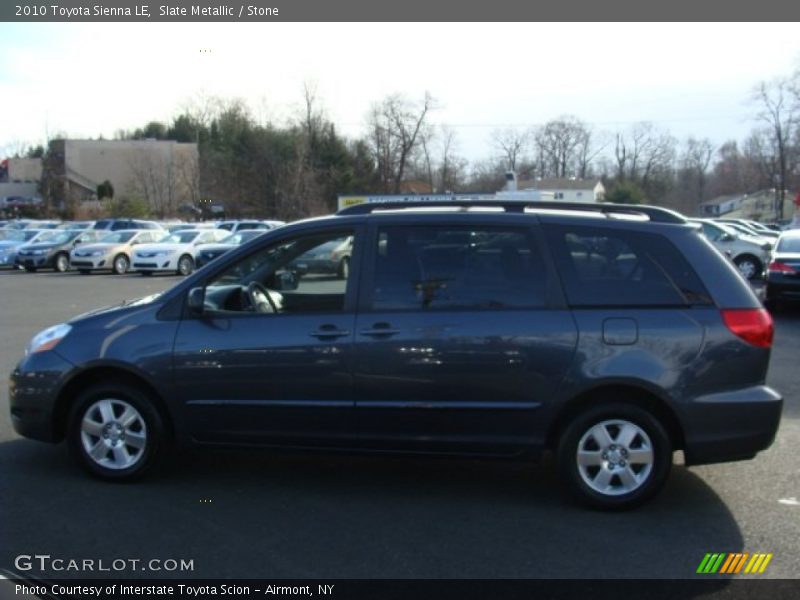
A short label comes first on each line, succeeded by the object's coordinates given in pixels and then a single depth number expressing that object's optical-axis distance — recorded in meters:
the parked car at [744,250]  21.00
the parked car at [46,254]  29.22
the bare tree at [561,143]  91.38
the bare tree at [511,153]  90.31
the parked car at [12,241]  31.16
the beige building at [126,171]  63.22
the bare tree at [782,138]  64.69
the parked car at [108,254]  27.77
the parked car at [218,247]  25.85
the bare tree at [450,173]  80.31
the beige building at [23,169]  100.62
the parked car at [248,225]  34.87
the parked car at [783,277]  14.01
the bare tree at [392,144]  73.56
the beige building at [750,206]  90.44
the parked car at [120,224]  38.83
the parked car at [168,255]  27.17
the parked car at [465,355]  4.88
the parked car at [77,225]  44.52
